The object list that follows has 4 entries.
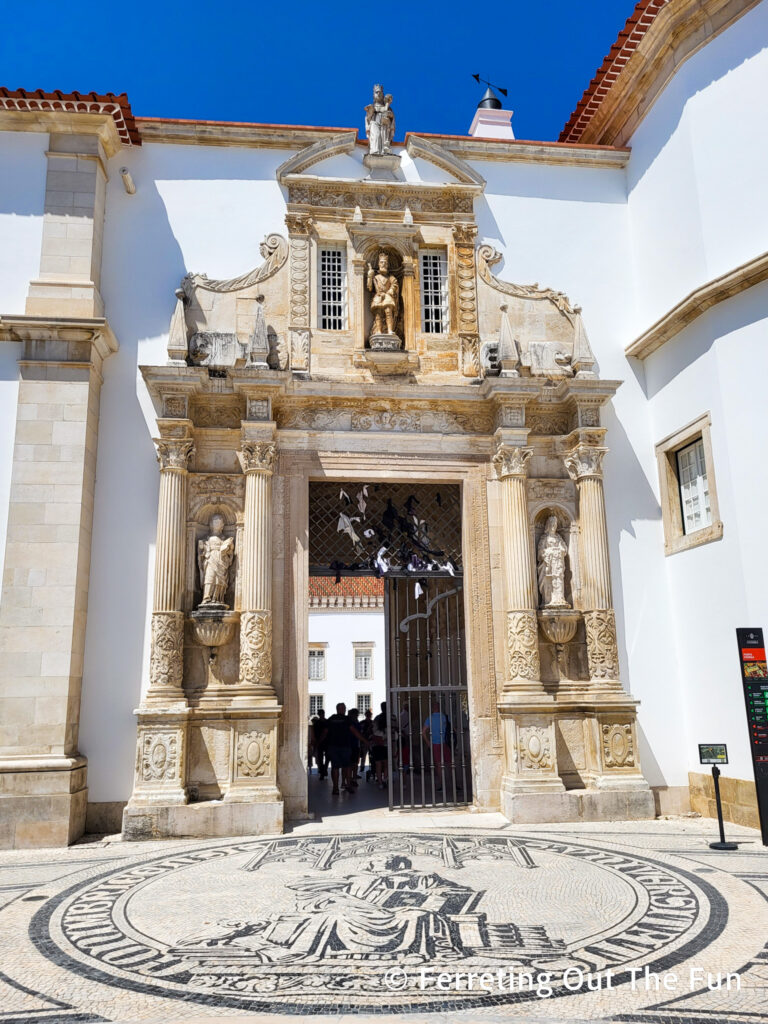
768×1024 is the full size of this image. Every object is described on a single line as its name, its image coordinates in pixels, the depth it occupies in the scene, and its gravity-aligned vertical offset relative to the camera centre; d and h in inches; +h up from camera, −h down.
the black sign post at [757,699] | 278.7 -4.2
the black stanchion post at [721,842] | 272.1 -53.2
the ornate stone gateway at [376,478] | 340.2 +102.4
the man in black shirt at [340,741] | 439.5 -26.1
